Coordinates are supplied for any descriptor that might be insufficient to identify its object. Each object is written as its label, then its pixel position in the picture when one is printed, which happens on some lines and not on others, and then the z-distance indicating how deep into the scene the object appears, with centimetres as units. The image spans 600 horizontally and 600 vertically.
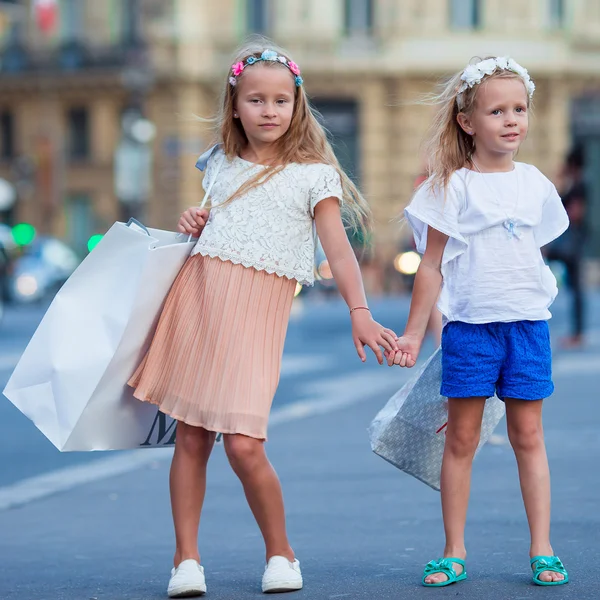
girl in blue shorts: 434
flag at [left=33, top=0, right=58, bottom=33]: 3994
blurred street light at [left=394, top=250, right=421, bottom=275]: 1463
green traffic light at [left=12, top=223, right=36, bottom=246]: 3228
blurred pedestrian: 1328
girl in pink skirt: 428
